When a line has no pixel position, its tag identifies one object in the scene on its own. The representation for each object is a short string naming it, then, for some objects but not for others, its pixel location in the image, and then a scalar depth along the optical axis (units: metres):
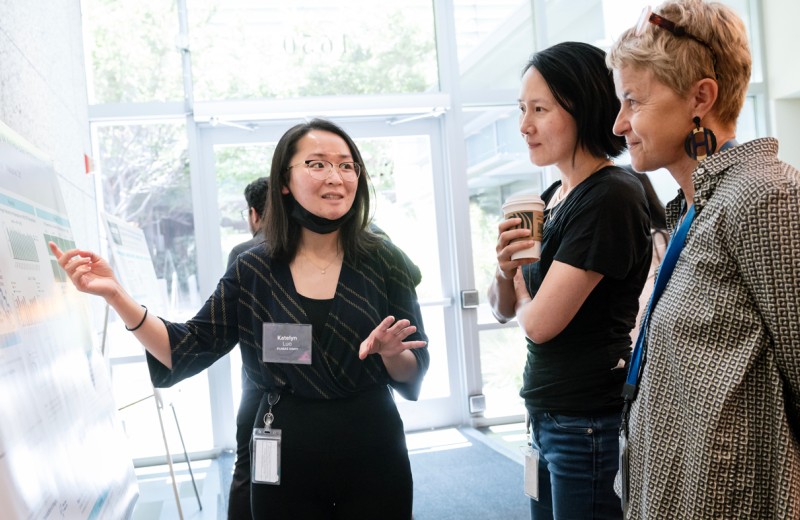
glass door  5.27
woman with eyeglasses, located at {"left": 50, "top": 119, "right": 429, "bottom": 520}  1.56
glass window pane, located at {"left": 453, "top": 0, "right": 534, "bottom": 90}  5.27
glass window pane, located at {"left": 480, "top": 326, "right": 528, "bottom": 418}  5.31
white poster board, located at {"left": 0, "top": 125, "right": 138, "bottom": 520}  1.07
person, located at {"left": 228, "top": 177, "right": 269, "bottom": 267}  3.03
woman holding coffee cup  1.34
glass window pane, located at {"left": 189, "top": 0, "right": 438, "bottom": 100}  4.92
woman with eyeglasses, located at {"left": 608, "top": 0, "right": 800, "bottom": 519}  0.88
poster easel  2.90
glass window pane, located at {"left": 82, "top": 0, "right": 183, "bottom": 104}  4.75
